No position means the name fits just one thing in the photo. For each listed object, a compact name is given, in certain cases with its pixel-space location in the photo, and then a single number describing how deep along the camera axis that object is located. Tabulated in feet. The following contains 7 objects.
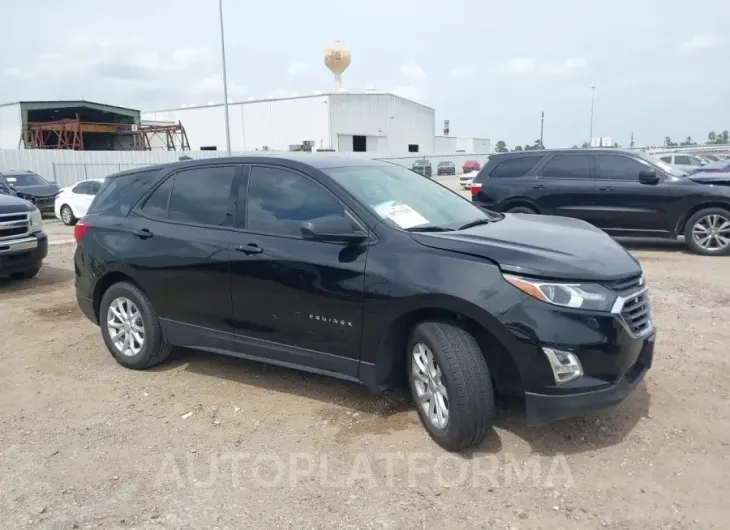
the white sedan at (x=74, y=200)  55.72
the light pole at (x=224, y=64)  81.97
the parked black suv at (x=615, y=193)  30.53
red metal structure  124.77
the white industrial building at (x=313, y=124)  167.94
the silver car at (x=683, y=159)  74.69
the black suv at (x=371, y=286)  10.47
